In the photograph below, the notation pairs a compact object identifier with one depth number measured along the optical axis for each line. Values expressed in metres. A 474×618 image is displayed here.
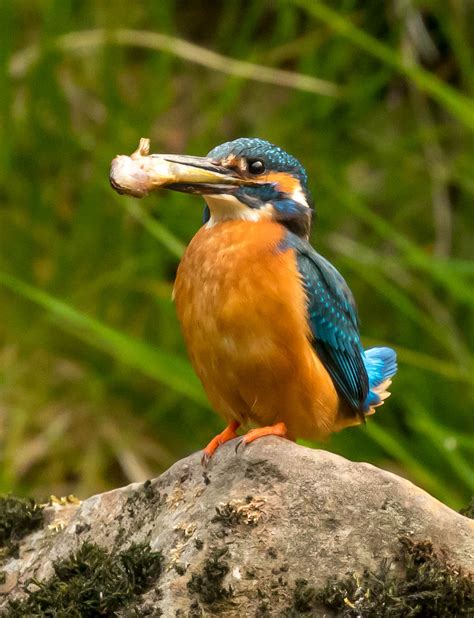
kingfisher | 7.34
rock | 6.15
